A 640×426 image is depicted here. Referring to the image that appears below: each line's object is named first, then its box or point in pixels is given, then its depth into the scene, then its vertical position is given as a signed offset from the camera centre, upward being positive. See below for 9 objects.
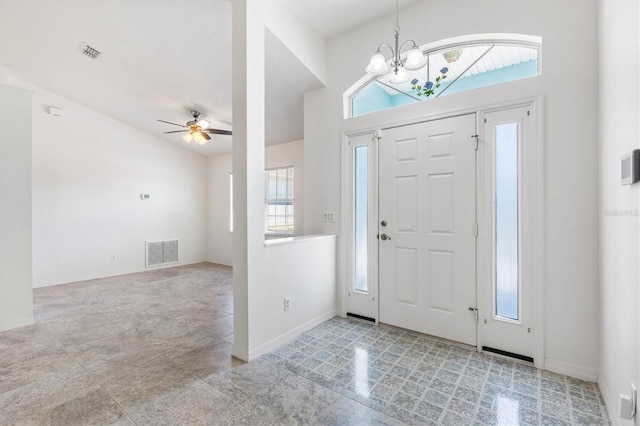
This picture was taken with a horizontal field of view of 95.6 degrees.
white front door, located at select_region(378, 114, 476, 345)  2.68 -0.16
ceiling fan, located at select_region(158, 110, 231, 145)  4.44 +1.26
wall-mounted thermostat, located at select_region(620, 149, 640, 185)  1.29 +0.20
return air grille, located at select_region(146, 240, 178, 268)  6.31 -0.90
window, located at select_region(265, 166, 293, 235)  5.85 +0.23
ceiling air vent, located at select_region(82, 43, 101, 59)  3.64 +2.06
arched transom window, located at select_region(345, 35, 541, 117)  2.49 +1.36
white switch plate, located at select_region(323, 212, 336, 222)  3.47 -0.05
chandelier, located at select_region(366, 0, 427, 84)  2.15 +1.14
